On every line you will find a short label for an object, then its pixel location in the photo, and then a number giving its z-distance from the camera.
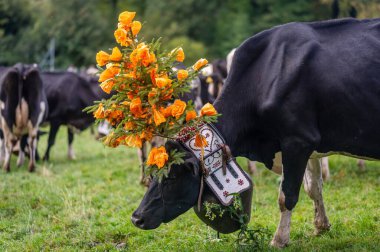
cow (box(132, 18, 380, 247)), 4.82
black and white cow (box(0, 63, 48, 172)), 10.47
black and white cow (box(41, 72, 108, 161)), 13.08
